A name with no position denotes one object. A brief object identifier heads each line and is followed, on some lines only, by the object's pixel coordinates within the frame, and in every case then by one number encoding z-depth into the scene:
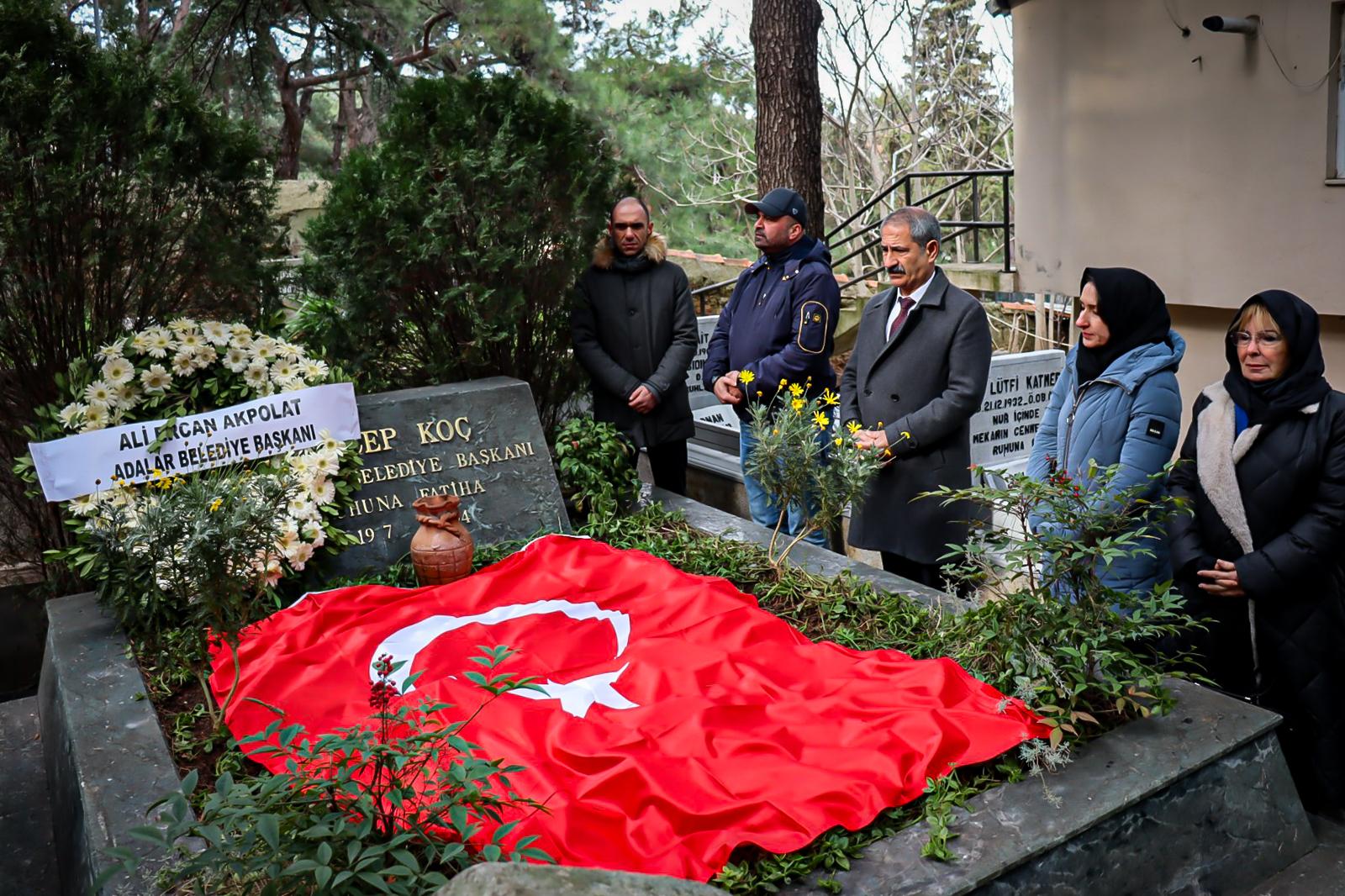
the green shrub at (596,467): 5.60
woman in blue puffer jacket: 3.84
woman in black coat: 3.47
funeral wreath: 3.64
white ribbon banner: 4.64
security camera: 7.40
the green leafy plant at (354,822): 2.20
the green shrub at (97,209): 4.75
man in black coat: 5.62
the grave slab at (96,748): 3.05
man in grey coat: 4.64
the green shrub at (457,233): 5.75
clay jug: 4.81
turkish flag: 2.93
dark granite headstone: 5.20
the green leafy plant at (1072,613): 3.30
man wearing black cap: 5.23
